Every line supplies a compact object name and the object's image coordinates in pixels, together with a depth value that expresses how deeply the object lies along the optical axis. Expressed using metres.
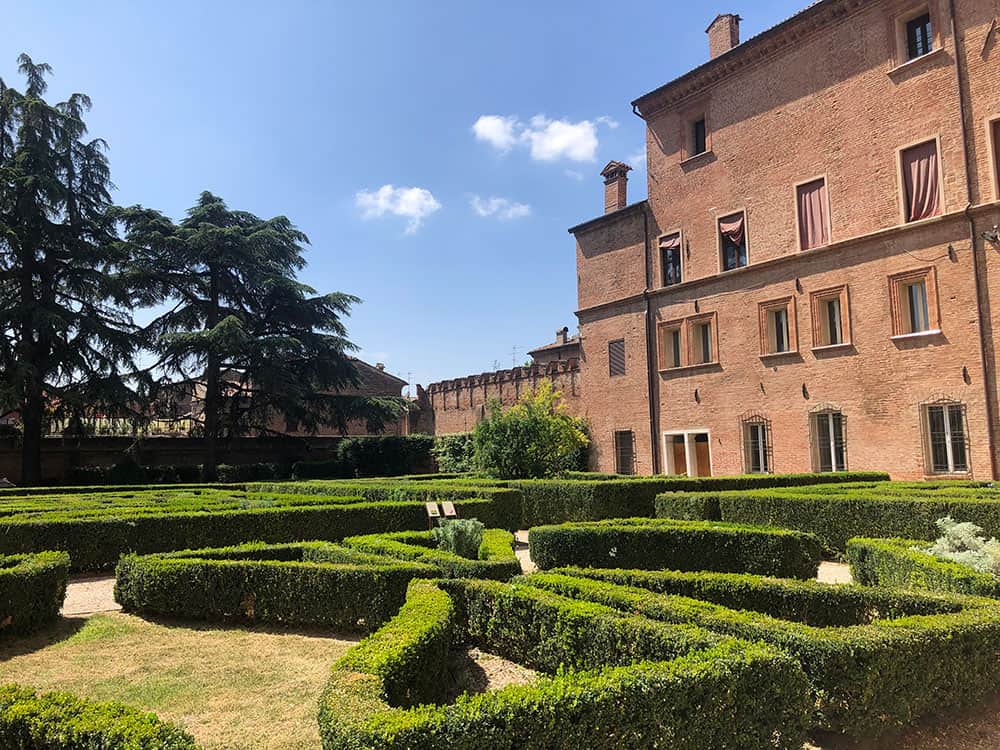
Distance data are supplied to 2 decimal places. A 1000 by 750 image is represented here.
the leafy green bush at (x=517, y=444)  19.42
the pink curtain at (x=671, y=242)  24.93
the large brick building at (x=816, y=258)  17.03
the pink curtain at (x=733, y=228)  22.72
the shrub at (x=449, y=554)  7.04
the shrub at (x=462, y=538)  8.34
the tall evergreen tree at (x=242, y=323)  29.06
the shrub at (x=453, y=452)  32.94
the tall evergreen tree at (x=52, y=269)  24.89
